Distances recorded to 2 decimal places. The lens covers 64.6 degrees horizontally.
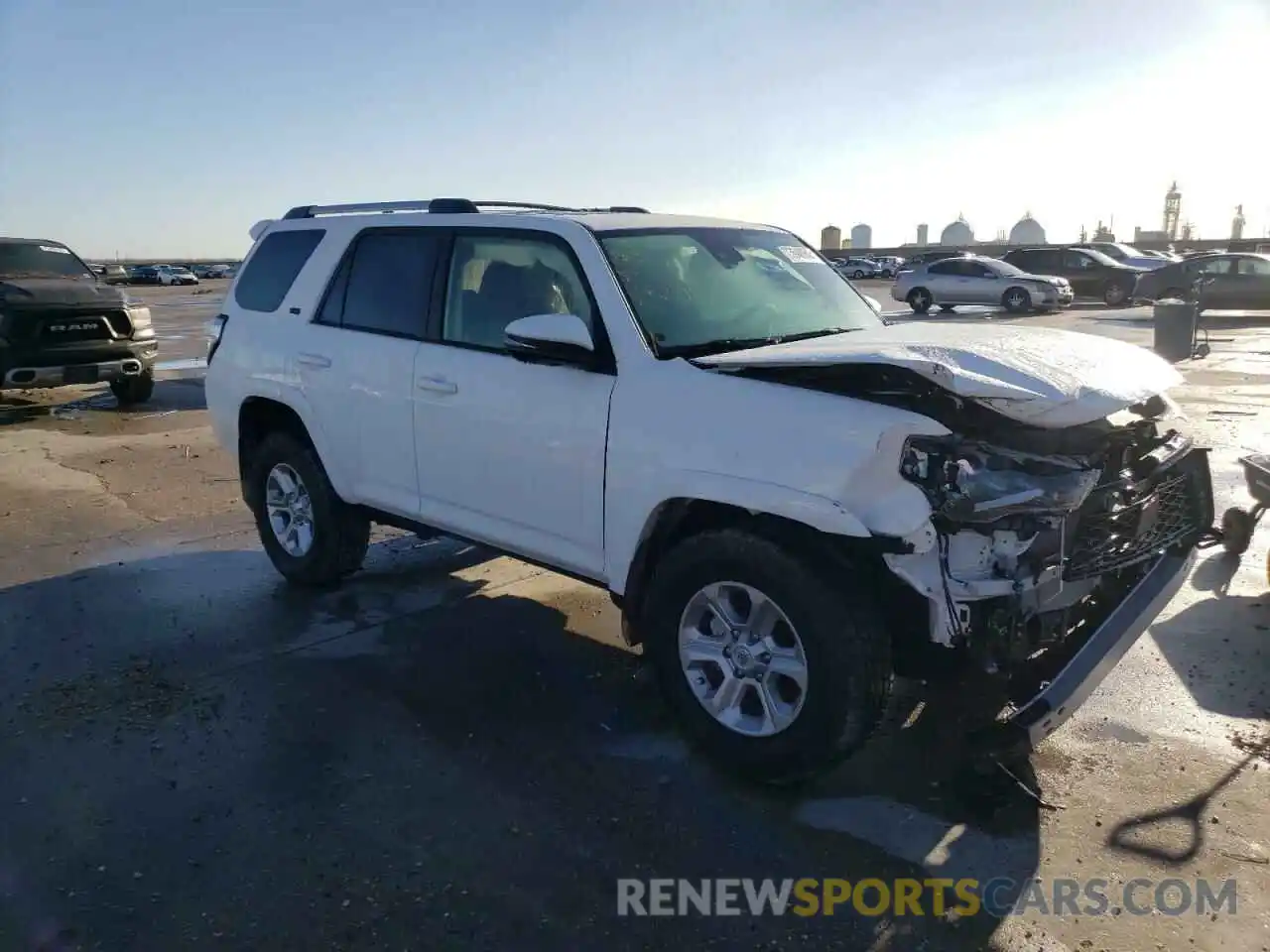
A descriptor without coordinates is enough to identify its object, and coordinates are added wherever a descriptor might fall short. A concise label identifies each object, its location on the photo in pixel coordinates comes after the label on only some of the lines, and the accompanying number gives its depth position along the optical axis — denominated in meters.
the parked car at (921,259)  56.78
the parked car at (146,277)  72.75
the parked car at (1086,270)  28.34
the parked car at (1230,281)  23.48
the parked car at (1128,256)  31.78
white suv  3.17
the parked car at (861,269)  60.15
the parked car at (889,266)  61.00
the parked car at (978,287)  25.67
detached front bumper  3.05
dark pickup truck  11.16
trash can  15.01
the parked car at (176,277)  72.12
